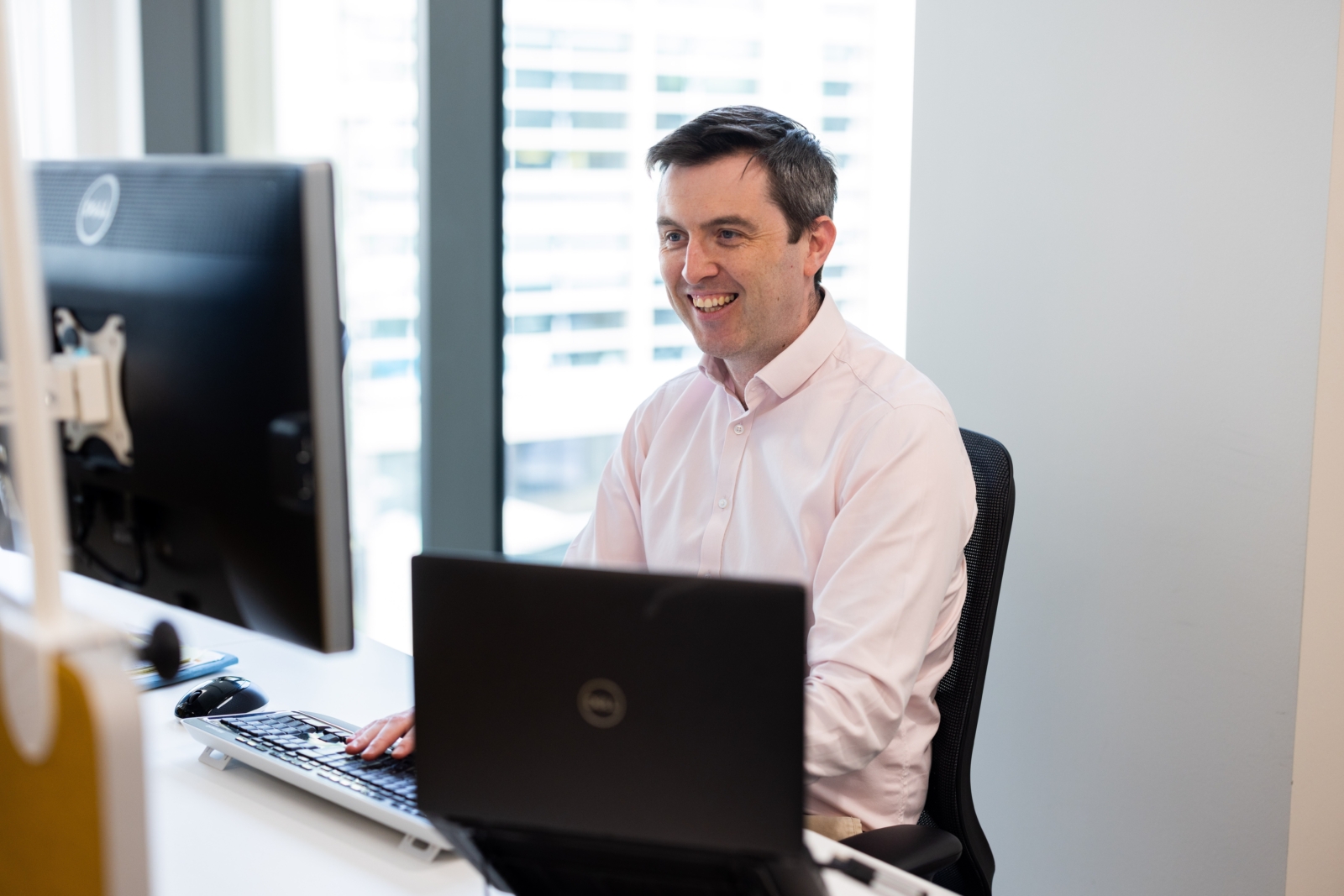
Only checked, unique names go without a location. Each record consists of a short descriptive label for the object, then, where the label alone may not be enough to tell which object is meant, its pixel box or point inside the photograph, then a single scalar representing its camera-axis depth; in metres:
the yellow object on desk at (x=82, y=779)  0.69
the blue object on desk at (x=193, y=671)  1.50
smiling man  1.38
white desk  1.05
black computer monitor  0.88
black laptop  0.79
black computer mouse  1.37
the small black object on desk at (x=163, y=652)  0.92
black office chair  1.43
